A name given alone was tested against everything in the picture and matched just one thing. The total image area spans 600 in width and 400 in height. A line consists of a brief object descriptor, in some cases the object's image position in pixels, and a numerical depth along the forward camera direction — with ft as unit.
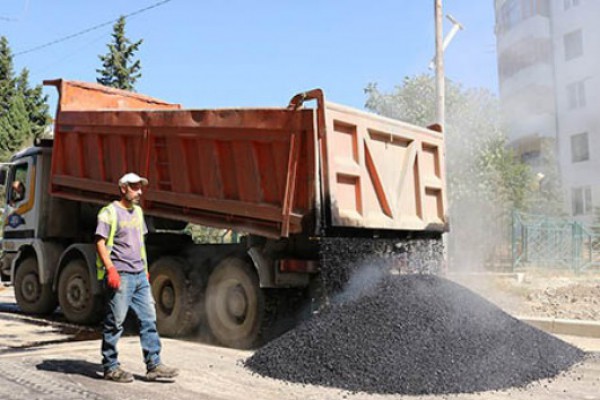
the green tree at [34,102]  117.50
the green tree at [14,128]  104.99
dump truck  19.02
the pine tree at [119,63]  120.67
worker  15.25
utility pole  36.96
